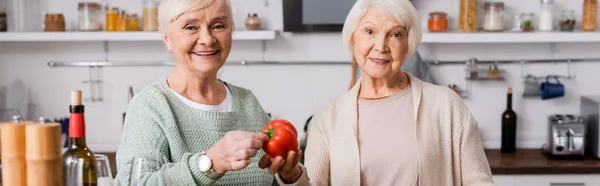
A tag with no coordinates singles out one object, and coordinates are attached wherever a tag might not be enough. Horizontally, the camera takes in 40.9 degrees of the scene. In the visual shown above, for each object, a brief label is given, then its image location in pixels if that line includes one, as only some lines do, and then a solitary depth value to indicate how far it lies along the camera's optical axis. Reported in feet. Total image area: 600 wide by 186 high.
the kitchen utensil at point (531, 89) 14.01
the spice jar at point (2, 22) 13.73
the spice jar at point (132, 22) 13.58
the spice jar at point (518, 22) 13.57
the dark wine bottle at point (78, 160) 4.70
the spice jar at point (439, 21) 13.41
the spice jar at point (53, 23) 13.57
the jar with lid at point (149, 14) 13.44
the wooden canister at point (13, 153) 4.49
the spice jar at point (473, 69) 13.89
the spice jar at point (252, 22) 13.53
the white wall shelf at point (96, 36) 13.34
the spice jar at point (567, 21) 13.51
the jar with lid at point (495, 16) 13.34
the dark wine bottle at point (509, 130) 13.82
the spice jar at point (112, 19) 13.56
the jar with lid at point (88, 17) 13.60
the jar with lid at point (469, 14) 13.35
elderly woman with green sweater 5.82
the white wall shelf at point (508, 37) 13.21
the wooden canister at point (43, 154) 4.47
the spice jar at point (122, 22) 13.52
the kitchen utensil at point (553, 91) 13.87
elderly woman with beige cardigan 6.78
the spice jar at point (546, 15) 13.51
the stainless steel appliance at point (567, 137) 13.19
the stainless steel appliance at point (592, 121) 13.14
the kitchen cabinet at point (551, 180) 12.68
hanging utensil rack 14.08
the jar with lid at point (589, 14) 13.44
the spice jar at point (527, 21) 13.60
